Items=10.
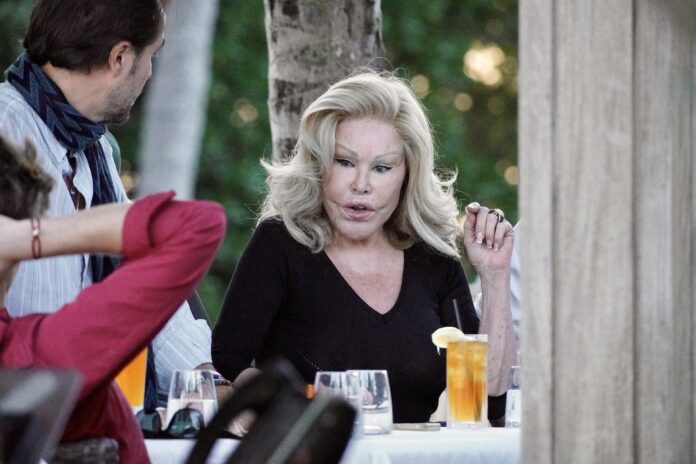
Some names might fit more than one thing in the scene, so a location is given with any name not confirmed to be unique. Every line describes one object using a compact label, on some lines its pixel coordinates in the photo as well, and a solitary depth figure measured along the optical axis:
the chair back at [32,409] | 3.65
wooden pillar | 4.71
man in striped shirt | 7.69
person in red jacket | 4.81
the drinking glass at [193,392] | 6.66
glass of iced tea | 7.07
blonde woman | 8.20
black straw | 8.45
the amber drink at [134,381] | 7.12
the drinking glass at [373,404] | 6.55
